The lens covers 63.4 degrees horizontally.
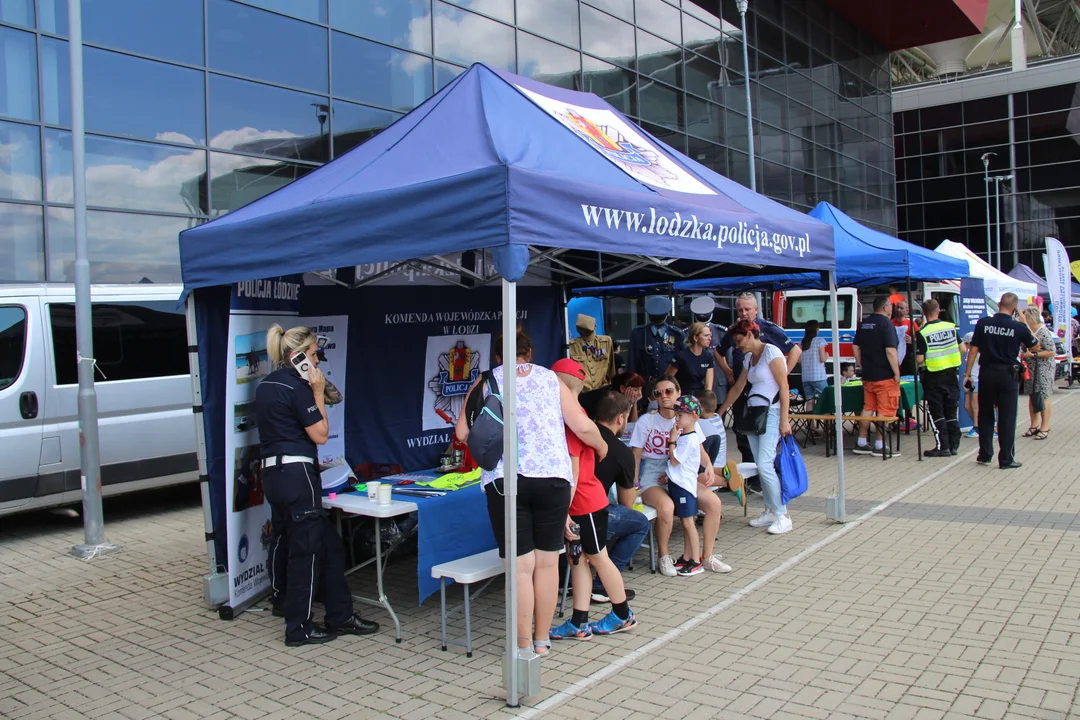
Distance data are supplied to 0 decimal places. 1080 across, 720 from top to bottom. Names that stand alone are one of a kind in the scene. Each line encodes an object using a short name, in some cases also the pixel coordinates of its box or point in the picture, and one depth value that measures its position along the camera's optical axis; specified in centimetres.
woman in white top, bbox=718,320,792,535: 673
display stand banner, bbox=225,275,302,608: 521
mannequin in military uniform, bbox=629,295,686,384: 834
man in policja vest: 1045
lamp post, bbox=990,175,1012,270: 4392
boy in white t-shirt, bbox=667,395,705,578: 570
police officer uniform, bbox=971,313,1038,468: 932
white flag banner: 1603
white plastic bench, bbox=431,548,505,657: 450
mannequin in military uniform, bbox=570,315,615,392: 834
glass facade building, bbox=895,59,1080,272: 4400
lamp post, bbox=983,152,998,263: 4375
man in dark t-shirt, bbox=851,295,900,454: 1025
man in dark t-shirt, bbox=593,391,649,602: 508
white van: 738
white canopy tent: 1588
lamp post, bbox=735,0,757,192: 1670
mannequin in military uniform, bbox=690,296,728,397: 959
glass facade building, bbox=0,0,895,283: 1004
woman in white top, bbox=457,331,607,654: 418
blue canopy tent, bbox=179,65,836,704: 392
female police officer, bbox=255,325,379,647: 473
